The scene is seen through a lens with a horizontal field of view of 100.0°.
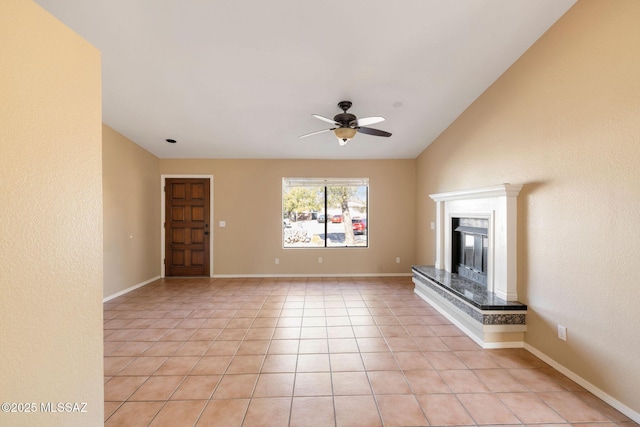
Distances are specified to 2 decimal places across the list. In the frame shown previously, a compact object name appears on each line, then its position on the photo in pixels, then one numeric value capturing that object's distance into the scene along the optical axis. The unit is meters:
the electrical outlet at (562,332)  2.25
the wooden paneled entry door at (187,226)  5.51
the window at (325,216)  5.64
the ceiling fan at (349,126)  3.09
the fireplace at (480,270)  2.66
